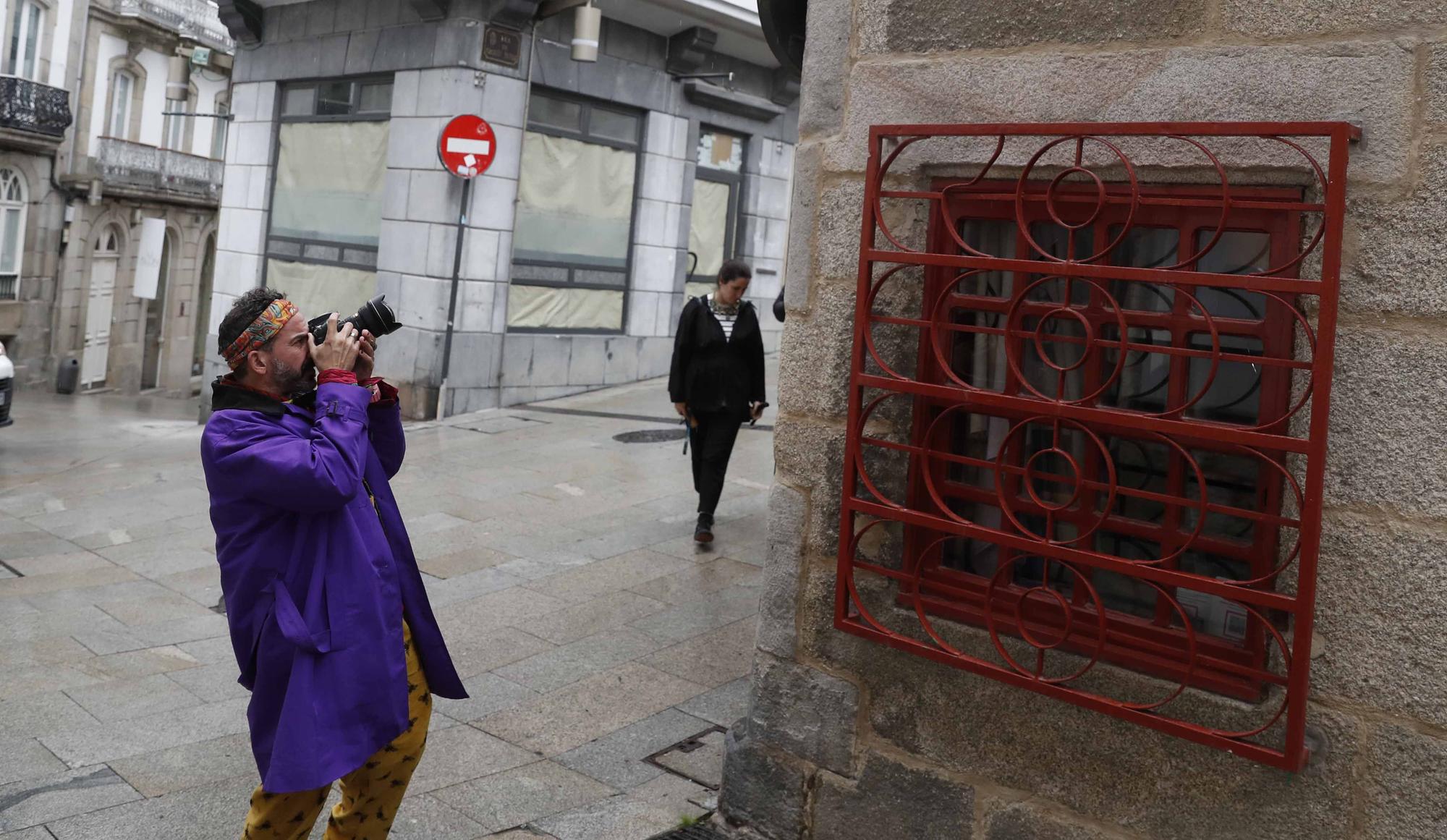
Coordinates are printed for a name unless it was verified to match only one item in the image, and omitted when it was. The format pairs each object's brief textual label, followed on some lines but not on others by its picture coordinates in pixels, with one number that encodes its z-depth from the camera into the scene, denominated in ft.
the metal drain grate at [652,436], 36.99
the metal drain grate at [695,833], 12.96
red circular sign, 40.19
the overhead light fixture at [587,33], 41.01
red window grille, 9.45
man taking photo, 9.72
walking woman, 24.39
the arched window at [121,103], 89.66
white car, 37.17
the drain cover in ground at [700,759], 14.60
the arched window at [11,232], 80.33
